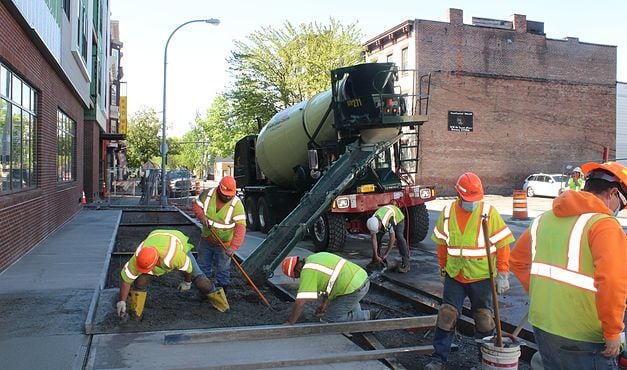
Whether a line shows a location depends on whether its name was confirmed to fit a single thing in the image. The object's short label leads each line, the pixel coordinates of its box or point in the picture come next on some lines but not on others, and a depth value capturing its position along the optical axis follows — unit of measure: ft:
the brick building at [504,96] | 121.29
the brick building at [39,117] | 27.91
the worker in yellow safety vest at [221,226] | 23.34
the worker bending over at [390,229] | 28.30
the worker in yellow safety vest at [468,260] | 15.52
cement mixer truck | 34.91
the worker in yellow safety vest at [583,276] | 8.80
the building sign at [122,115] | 143.61
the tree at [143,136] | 203.51
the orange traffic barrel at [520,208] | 59.11
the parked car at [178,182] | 108.99
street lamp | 79.92
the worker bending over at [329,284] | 17.28
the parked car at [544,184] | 106.73
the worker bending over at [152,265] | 18.30
